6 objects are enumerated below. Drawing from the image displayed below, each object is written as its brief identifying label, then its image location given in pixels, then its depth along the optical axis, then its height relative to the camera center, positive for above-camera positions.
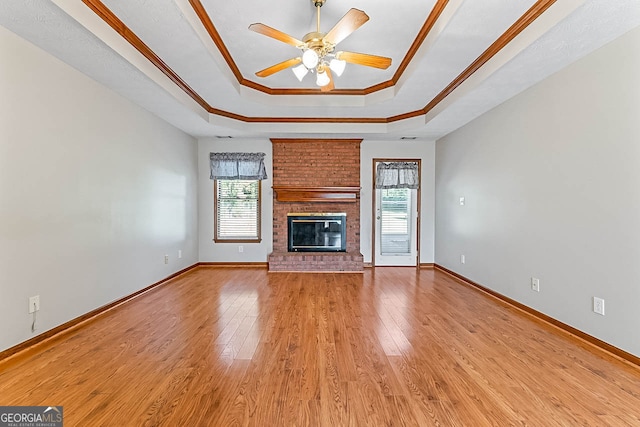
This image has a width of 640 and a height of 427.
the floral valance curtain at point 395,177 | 5.83 +0.74
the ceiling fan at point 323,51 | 2.25 +1.37
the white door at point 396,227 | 5.90 -0.20
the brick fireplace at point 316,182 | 5.75 +0.63
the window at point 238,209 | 5.86 +0.11
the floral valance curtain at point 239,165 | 5.75 +0.92
